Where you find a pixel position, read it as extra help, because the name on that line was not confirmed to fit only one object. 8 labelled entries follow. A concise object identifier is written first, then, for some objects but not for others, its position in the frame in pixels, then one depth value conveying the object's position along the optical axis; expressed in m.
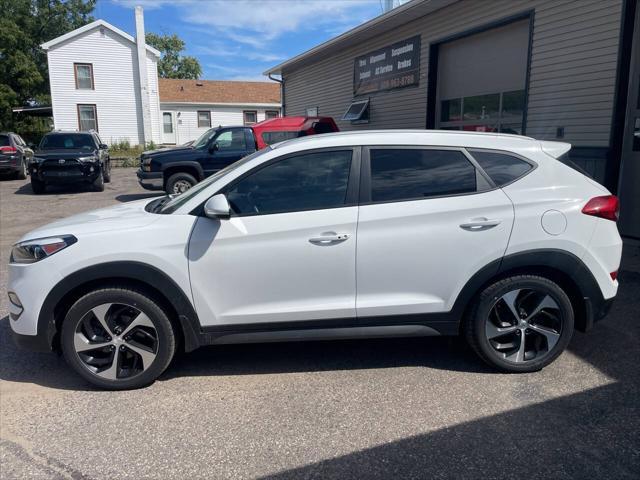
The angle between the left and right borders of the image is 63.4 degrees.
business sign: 12.19
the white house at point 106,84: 29.44
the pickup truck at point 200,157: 12.38
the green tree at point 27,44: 34.44
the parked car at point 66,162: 14.79
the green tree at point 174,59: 61.16
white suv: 3.41
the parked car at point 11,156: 18.45
